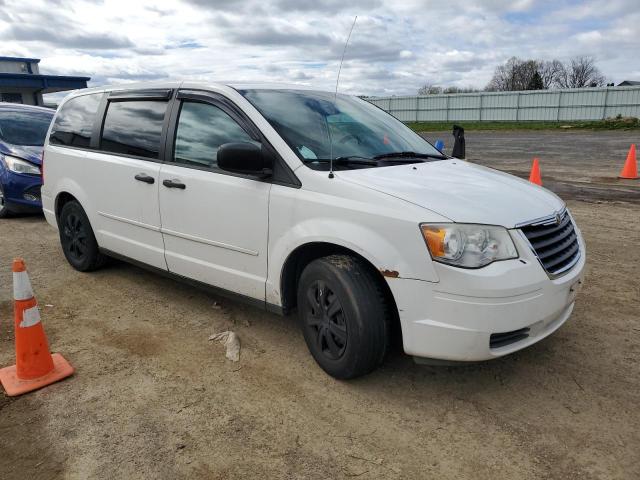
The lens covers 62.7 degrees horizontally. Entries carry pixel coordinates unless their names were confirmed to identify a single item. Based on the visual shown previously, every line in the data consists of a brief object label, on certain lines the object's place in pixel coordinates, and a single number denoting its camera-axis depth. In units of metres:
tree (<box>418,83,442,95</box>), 69.31
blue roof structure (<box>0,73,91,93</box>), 31.61
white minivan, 2.71
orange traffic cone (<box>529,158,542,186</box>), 9.65
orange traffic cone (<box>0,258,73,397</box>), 3.11
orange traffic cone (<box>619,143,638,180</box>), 11.05
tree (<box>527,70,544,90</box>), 71.25
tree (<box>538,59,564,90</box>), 79.50
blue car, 7.62
